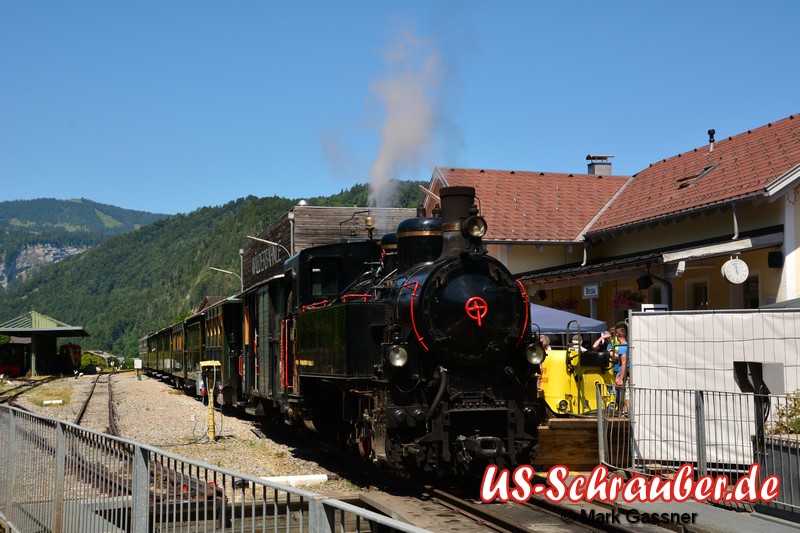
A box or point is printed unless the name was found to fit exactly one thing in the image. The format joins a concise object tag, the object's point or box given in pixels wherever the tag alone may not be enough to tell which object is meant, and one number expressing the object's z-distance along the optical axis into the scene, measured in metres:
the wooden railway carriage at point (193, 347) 25.24
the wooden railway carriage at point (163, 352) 38.47
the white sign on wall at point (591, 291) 18.91
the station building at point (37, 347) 48.62
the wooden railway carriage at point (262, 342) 13.68
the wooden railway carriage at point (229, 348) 18.45
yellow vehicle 12.90
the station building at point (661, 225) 15.99
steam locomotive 9.14
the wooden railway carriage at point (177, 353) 31.61
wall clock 15.20
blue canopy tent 14.97
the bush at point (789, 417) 8.78
